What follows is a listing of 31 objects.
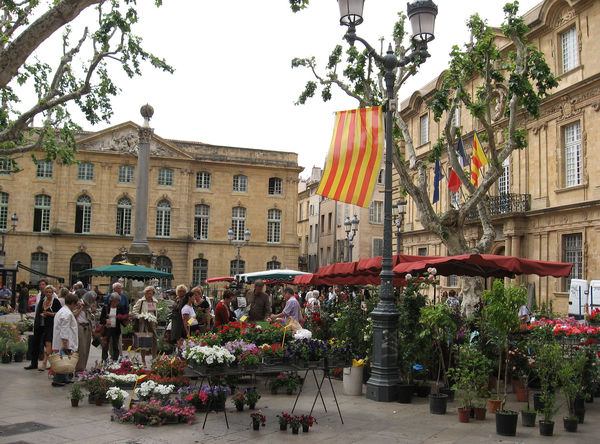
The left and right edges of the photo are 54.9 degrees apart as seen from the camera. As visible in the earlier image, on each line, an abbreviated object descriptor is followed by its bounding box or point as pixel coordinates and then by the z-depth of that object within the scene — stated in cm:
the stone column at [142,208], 2420
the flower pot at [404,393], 901
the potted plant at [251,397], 845
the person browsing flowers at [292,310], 1306
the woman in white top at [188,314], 1154
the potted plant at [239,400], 830
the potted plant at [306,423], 722
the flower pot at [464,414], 785
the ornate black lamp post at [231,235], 3166
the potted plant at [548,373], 718
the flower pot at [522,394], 950
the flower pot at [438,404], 834
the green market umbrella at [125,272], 1978
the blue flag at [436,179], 2060
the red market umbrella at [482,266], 1091
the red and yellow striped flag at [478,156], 1762
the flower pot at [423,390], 959
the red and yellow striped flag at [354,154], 932
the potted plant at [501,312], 828
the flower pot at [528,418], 764
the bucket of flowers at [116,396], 809
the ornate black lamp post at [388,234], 913
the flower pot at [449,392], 927
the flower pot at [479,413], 797
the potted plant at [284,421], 726
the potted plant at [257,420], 726
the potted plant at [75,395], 850
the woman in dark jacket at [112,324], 1240
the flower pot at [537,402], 828
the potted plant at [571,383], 742
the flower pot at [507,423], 715
